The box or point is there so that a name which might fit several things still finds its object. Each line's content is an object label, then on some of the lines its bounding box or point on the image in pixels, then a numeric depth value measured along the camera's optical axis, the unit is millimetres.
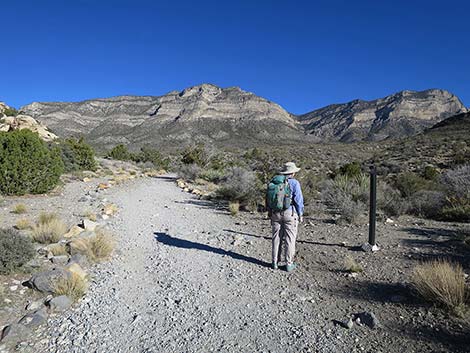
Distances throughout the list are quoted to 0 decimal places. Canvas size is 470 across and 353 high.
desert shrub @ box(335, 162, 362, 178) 15649
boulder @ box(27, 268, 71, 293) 4387
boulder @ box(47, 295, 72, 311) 3986
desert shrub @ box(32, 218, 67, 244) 6285
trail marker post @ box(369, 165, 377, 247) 6222
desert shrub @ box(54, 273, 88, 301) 4292
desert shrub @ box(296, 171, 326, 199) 11691
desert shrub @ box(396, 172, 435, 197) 11680
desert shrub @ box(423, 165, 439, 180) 14742
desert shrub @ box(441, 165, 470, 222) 8750
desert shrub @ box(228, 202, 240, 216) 10391
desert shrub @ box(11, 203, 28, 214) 8672
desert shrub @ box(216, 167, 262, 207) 12039
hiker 5230
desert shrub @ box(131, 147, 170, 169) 36141
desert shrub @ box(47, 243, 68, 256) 5621
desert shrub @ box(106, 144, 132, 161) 37188
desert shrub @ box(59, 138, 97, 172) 20733
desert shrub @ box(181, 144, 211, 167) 26219
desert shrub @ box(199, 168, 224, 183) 20452
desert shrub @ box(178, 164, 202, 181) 22078
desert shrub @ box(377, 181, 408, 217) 9359
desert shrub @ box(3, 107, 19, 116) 32891
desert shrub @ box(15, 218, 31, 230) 7086
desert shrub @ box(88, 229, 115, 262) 5782
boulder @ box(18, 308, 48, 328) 3629
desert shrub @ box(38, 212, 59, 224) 7088
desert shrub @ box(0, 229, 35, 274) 4793
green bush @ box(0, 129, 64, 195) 11117
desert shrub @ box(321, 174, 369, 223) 8609
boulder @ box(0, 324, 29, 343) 3377
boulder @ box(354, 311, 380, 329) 3561
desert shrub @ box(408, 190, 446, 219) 9531
